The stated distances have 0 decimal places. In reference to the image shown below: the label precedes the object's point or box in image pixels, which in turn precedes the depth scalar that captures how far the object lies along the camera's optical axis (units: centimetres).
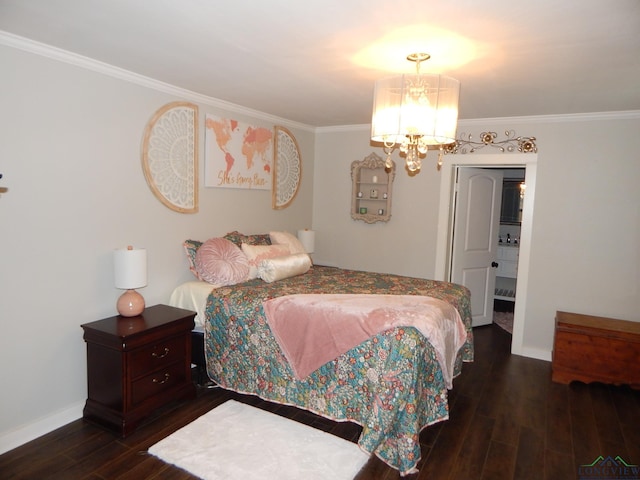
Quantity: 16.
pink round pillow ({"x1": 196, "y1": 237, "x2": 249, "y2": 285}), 338
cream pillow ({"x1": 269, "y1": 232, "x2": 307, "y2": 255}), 419
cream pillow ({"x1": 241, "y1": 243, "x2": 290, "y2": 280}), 360
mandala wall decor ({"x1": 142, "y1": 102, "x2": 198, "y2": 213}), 326
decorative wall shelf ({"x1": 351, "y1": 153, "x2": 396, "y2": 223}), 488
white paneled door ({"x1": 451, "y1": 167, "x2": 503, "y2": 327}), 475
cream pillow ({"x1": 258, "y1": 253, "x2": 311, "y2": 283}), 352
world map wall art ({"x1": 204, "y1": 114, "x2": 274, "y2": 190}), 379
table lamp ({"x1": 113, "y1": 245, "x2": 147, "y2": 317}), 283
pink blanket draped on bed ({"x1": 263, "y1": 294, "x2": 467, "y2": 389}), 258
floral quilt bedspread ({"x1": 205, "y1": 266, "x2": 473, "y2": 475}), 241
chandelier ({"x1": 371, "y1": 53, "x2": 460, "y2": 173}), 235
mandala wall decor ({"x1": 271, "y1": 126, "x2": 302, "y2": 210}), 465
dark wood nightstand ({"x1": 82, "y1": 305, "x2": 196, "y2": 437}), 262
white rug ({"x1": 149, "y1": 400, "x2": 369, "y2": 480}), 232
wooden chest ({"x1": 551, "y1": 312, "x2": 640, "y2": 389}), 343
